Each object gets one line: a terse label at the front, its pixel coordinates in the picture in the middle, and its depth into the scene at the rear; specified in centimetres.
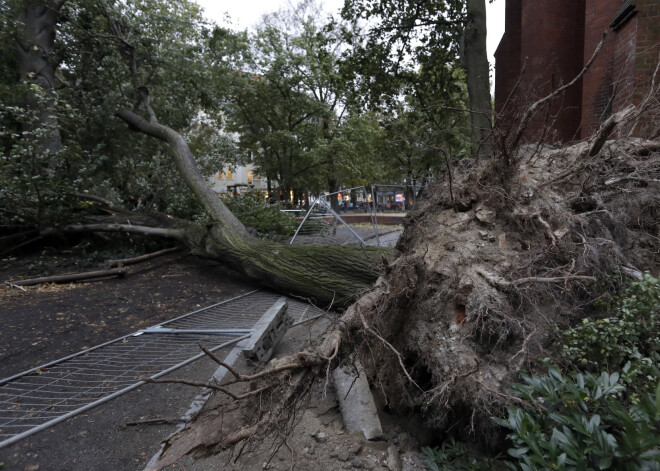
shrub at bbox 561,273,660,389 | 217
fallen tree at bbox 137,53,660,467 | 223
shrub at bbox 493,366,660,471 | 142
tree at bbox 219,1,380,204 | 1923
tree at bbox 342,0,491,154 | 829
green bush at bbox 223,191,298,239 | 1055
